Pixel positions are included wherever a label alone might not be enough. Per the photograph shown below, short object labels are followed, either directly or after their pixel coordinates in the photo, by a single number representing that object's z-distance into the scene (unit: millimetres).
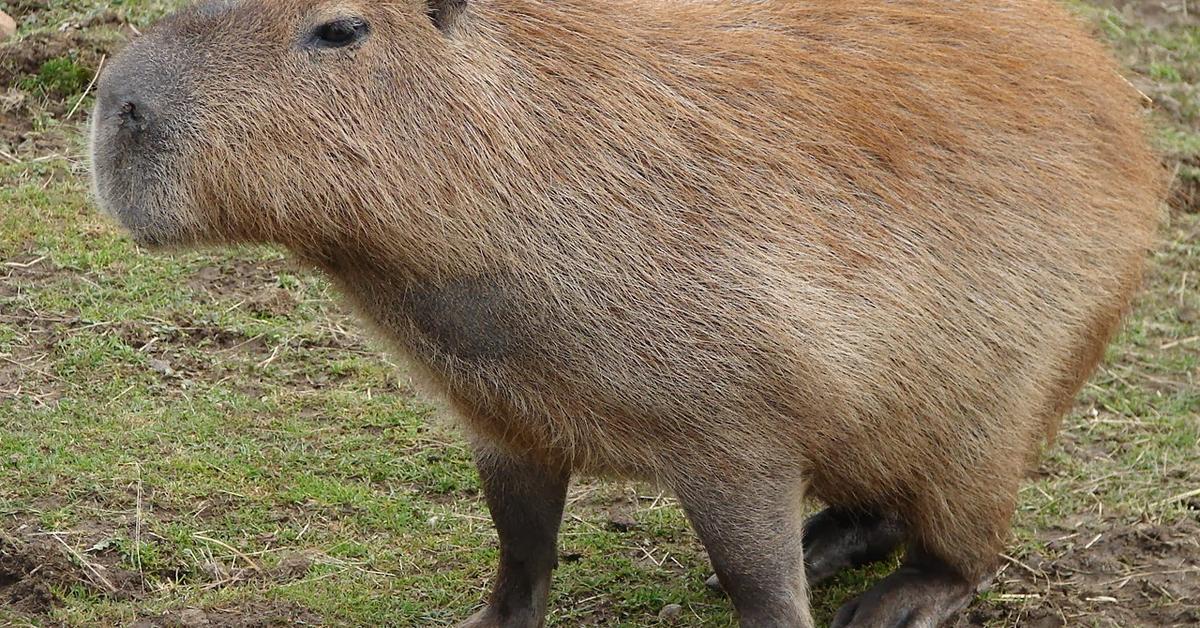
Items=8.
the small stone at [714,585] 4285
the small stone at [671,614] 4168
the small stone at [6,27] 6703
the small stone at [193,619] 3902
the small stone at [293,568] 4203
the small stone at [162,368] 5027
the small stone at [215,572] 4148
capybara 3066
